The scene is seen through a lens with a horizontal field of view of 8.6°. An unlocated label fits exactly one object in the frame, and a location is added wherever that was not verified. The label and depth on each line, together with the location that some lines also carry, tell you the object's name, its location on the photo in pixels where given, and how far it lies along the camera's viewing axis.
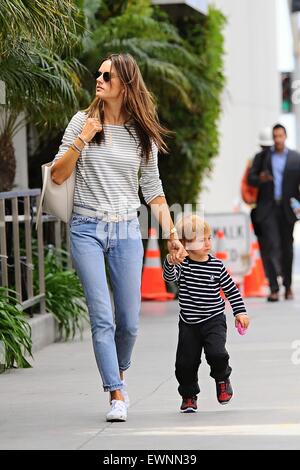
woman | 10.78
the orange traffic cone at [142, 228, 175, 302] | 24.05
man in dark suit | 22.93
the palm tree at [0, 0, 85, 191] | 13.03
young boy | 11.17
